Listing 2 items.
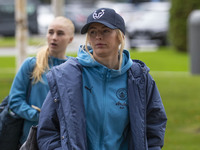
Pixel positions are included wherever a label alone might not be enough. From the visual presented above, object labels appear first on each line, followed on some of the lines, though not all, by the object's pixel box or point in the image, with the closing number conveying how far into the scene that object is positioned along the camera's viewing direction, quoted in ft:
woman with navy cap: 20.44
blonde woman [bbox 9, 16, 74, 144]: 28.27
